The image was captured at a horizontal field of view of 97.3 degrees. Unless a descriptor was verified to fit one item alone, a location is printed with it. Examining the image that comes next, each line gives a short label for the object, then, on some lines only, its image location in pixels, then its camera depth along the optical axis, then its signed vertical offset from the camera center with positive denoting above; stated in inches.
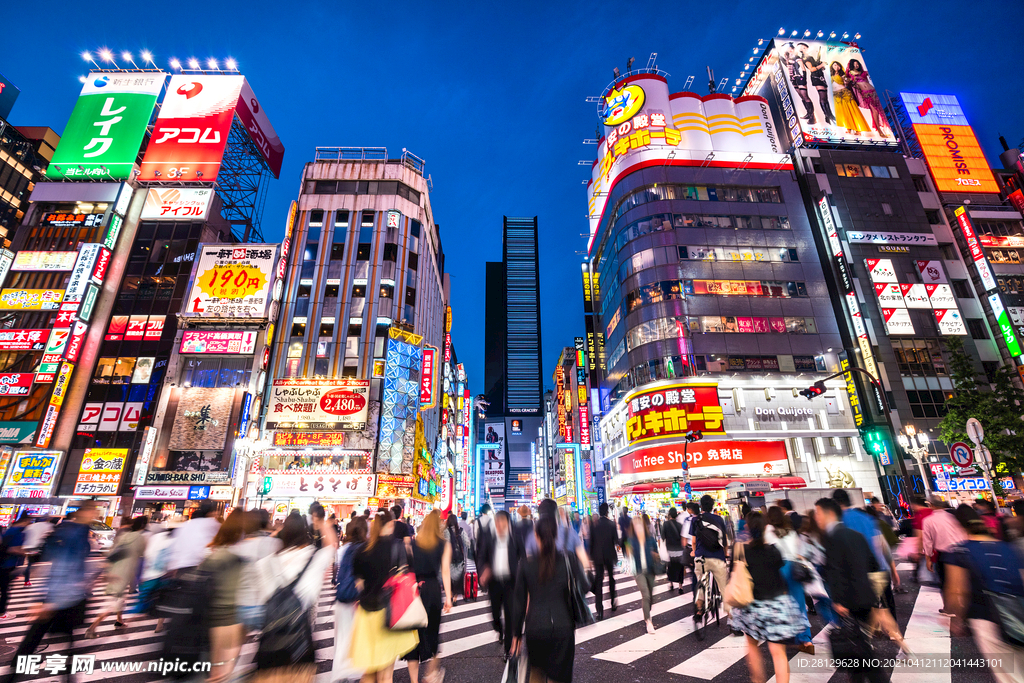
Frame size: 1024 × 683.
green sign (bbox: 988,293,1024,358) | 1291.8 +444.4
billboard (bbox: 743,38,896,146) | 1662.2 +1439.9
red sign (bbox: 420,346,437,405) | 1493.6 +370.5
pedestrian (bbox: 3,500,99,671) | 207.6 -39.5
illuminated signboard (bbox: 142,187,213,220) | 1598.2 +998.2
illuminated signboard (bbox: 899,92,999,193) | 1596.9 +1202.1
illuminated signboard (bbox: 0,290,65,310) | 1390.3 +593.8
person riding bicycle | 292.8 -33.0
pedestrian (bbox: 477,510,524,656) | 253.8 -39.9
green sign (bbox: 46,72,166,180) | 1545.3 +1243.1
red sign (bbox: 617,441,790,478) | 1211.9 +84.8
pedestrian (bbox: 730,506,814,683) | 178.4 -43.9
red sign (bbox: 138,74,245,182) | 1611.7 +1252.6
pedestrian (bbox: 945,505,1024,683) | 163.0 -34.7
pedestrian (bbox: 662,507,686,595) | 401.7 -43.7
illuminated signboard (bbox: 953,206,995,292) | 1370.6 +702.9
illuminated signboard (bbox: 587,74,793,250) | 1596.9 +1255.1
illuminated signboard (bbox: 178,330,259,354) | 1406.3 +465.8
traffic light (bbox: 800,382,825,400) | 785.6 +165.2
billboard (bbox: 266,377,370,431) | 1355.1 +268.1
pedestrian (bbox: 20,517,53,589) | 427.2 -31.5
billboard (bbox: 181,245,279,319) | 1412.4 +651.4
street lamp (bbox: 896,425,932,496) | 1194.0 +112.4
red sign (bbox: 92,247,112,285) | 1409.9 +700.3
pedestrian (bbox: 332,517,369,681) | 169.3 -43.9
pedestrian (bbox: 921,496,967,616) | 269.7 -27.3
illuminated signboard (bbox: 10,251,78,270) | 1440.7 +735.8
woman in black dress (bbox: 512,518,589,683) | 142.9 -35.8
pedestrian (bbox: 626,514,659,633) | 303.9 -45.7
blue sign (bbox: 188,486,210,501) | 1267.2 +14.7
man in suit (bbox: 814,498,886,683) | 175.5 -31.4
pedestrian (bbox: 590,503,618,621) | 358.3 -40.2
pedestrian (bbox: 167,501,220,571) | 203.9 -18.5
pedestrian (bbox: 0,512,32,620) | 319.0 -42.7
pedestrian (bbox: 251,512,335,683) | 136.1 -33.3
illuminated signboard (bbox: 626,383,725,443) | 1236.5 +213.8
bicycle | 293.7 -72.2
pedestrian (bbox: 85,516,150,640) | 299.9 -37.4
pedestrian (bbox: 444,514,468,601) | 397.7 -50.2
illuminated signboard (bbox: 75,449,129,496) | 1278.3 +76.2
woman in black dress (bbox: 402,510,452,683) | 216.7 -37.4
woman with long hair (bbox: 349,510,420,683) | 167.3 -44.9
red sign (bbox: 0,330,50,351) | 1357.0 +460.9
